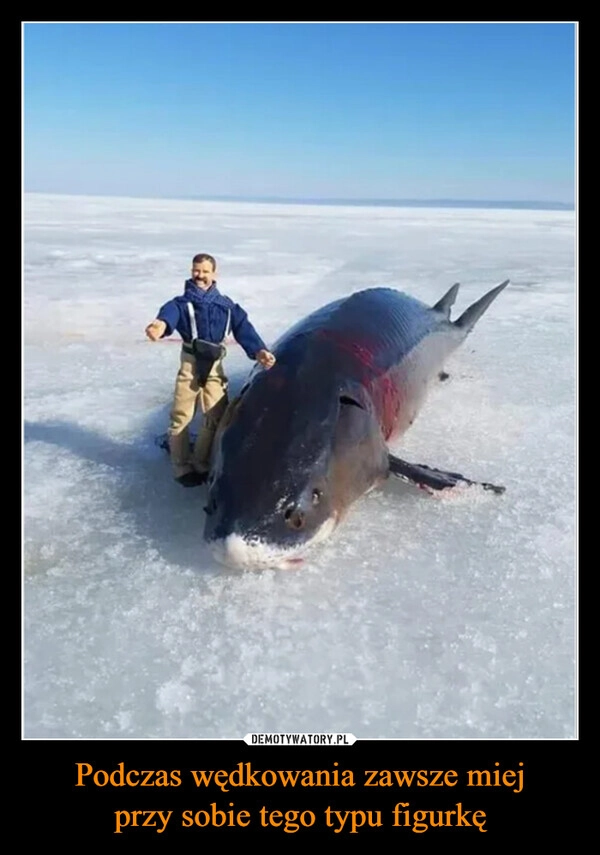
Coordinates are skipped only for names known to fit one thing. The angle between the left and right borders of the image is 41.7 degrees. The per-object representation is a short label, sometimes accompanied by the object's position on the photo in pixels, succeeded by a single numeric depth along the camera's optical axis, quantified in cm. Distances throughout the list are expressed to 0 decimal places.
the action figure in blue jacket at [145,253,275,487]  486
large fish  387
